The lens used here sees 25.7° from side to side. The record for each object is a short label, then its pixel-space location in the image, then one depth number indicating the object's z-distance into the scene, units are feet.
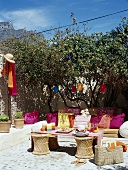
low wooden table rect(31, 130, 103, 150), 25.36
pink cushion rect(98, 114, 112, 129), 33.91
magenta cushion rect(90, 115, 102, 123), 34.76
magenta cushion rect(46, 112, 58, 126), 35.96
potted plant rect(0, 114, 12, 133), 30.96
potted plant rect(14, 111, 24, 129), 35.20
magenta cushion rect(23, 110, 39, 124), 39.55
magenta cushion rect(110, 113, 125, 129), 32.96
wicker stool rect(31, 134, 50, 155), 26.11
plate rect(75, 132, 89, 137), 24.65
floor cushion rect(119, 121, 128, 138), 30.81
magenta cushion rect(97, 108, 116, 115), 35.55
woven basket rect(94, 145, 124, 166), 22.35
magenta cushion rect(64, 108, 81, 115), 37.42
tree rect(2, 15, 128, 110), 35.81
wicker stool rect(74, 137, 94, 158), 24.50
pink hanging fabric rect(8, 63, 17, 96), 30.37
